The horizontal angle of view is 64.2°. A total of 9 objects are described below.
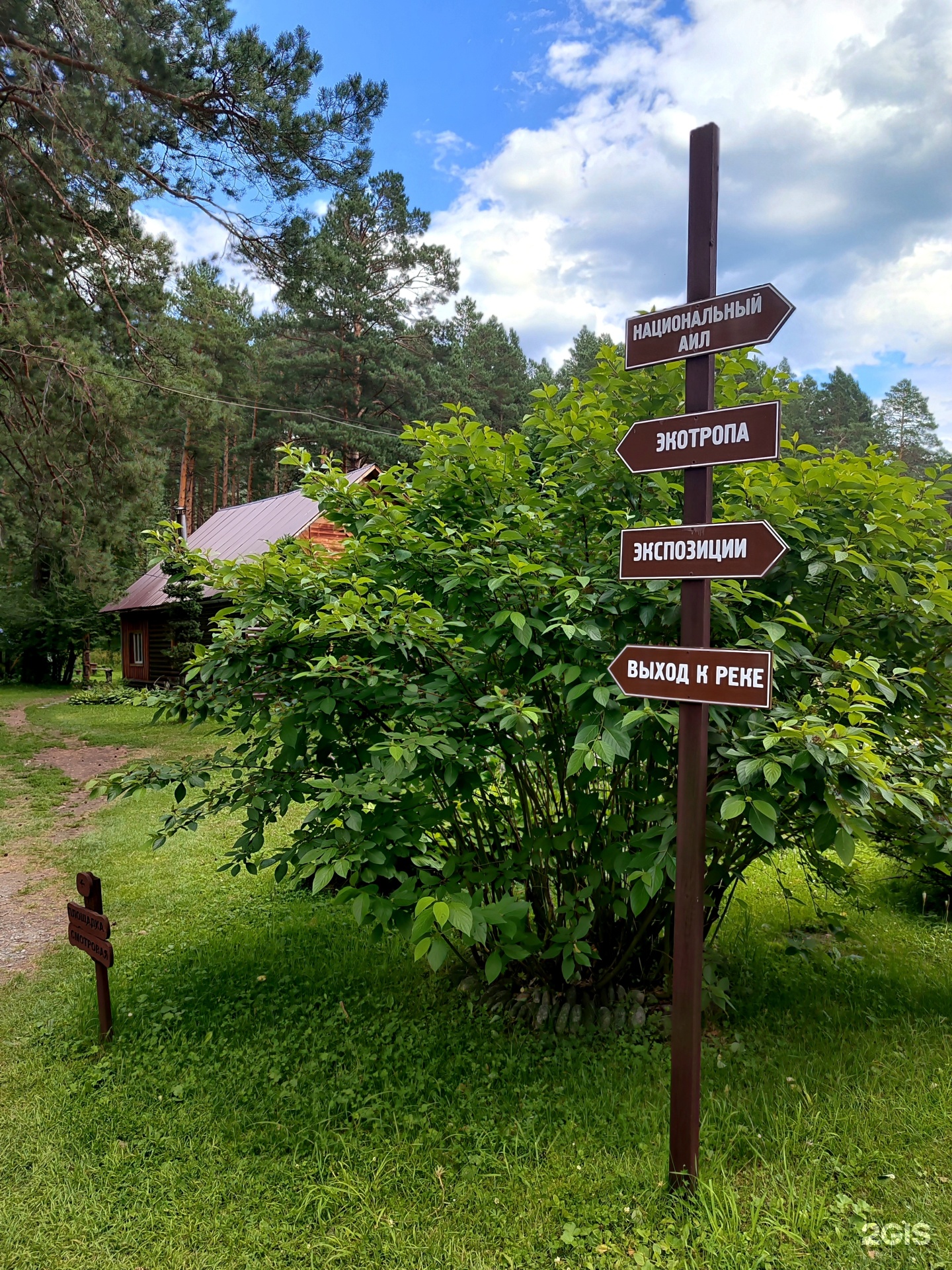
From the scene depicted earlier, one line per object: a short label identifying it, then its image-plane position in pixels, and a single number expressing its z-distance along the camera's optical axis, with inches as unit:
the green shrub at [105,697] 834.2
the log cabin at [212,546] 698.2
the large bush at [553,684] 106.5
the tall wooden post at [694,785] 98.0
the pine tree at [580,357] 1519.4
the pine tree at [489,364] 1245.1
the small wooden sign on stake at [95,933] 148.6
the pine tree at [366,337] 999.0
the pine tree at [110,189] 323.3
